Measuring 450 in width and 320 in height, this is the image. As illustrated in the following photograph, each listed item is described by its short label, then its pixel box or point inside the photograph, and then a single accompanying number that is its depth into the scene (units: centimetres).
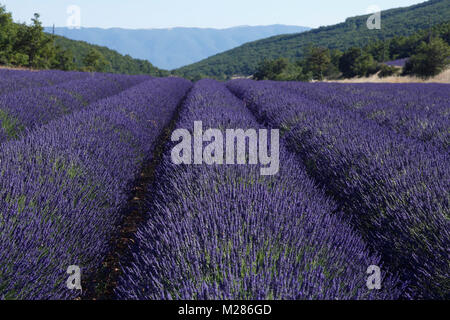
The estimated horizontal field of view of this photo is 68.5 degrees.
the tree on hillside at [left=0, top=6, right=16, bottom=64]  2652
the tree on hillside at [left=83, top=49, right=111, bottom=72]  3700
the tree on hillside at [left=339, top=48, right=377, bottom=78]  3101
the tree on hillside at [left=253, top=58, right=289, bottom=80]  4684
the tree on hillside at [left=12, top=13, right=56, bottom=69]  2873
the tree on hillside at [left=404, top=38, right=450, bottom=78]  2191
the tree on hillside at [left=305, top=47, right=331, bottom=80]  3828
